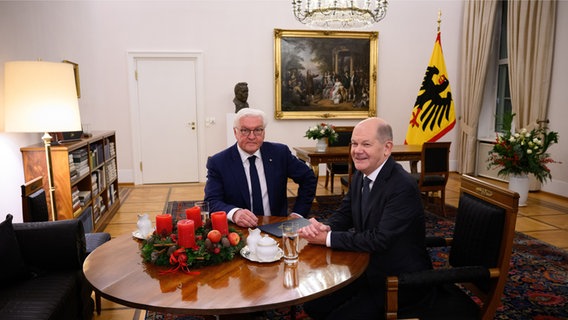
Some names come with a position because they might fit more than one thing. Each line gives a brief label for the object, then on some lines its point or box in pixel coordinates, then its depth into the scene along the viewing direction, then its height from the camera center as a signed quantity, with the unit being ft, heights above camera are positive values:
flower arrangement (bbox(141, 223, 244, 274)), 5.26 -1.95
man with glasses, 8.01 -1.45
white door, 22.61 -0.89
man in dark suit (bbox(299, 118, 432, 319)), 5.82 -1.93
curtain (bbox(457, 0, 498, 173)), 23.12 +1.90
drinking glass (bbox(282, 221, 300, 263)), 5.34 -1.85
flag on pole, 21.43 -0.38
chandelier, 15.71 +3.50
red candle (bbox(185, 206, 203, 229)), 6.15 -1.70
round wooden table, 4.44 -2.16
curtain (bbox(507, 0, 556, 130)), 19.43 +2.17
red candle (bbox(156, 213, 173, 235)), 5.93 -1.75
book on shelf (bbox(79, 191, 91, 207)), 13.63 -3.16
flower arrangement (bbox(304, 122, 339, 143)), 18.12 -1.38
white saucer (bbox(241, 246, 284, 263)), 5.49 -2.09
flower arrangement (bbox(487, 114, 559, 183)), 16.84 -2.23
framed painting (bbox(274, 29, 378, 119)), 23.62 +1.62
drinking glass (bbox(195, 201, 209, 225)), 6.31 -1.65
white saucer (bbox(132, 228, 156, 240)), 6.56 -2.13
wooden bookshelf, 11.80 -2.43
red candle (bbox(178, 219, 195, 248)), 5.41 -1.75
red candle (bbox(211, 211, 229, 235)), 5.87 -1.71
